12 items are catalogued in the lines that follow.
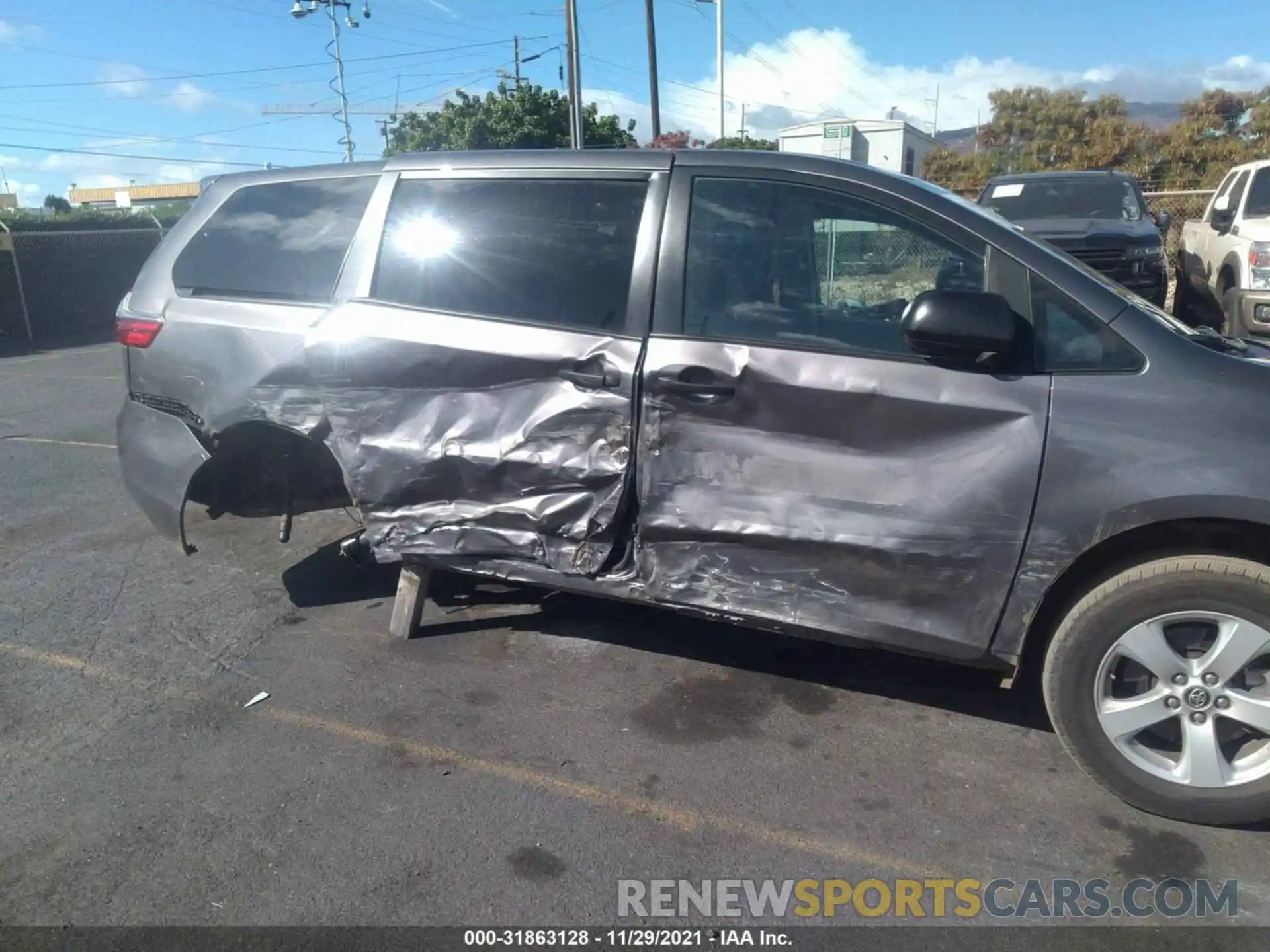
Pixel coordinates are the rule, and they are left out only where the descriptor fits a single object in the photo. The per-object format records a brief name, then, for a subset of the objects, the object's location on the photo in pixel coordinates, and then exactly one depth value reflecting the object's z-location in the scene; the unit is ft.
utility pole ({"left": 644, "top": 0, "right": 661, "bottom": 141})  94.73
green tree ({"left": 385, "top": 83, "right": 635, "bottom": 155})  89.10
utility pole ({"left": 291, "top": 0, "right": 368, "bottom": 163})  124.26
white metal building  113.70
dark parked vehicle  30.99
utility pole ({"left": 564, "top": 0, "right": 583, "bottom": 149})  70.38
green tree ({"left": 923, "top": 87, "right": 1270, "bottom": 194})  82.12
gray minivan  9.48
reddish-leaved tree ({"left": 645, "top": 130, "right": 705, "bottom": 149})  84.51
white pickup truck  25.99
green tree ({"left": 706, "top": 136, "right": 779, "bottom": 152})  92.97
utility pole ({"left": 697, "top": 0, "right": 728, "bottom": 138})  108.99
